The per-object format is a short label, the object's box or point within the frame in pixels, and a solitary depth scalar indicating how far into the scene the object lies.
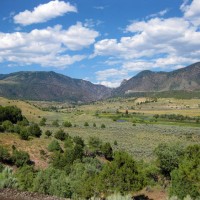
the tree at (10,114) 83.29
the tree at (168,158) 51.06
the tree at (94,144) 68.69
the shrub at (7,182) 21.33
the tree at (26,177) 34.00
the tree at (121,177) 32.56
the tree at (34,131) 72.38
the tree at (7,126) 69.62
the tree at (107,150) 66.12
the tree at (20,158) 52.44
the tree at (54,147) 62.47
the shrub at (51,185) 31.47
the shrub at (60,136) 74.81
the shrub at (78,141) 68.39
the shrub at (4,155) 52.72
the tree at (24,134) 65.73
